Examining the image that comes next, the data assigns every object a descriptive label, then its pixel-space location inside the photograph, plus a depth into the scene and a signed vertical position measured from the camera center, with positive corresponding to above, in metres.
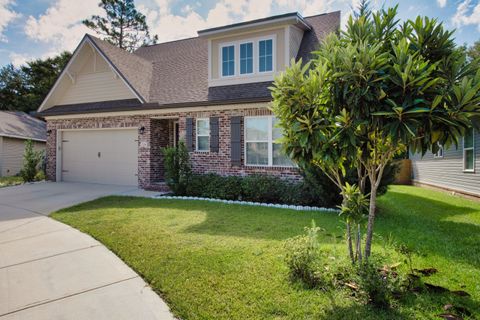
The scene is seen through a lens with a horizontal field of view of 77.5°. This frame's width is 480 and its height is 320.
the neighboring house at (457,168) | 10.30 -0.47
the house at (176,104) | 10.24 +1.92
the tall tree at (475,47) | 19.37 +7.44
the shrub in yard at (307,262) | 3.51 -1.27
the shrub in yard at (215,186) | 9.70 -1.03
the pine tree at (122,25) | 26.55 +11.83
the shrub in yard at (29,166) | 13.88 -0.56
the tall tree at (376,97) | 2.78 +0.61
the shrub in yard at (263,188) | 9.13 -1.01
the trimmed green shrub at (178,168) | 10.17 -0.45
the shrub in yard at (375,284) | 3.01 -1.33
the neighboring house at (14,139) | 18.92 +1.02
